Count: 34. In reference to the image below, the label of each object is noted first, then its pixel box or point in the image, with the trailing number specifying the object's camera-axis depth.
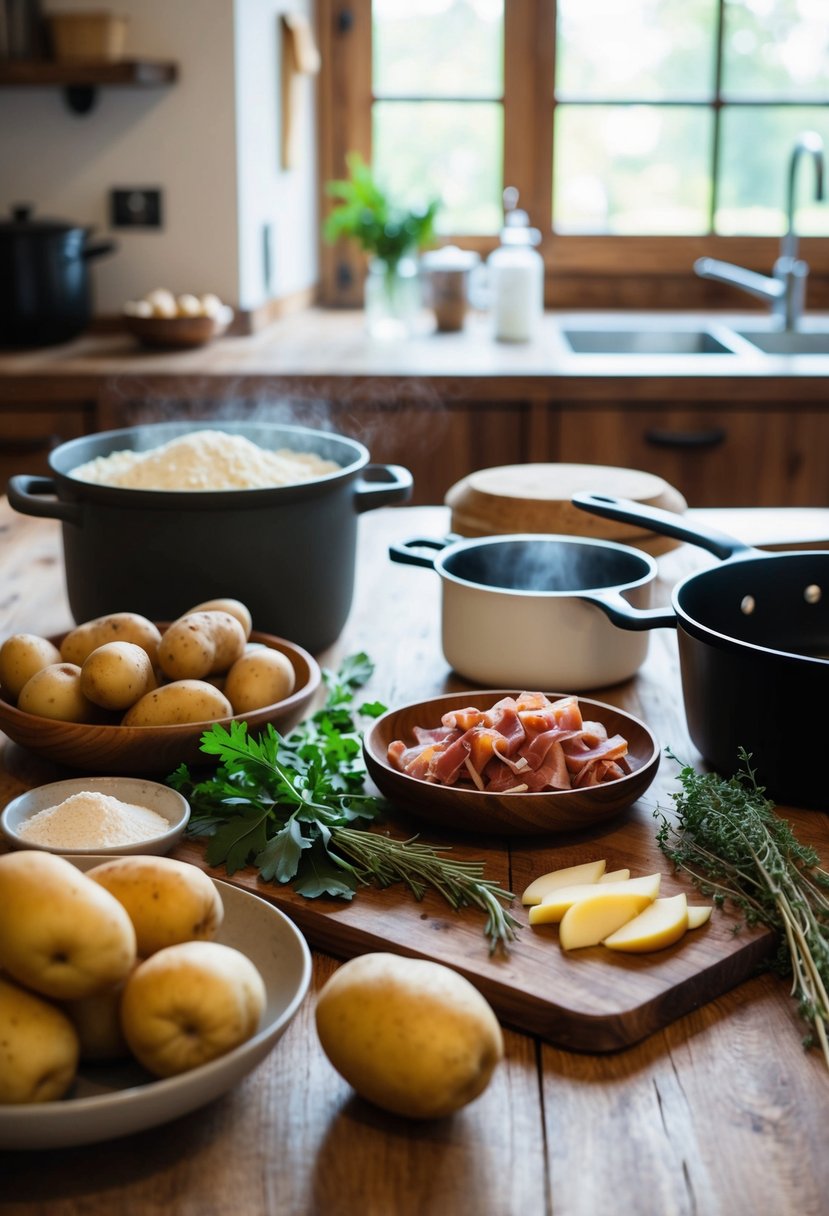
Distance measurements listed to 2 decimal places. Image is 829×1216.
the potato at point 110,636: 1.17
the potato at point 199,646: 1.15
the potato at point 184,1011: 0.67
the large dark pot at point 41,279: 2.96
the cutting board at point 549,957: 0.80
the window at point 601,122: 3.71
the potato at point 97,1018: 0.71
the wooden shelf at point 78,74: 2.98
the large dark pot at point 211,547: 1.31
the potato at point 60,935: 0.67
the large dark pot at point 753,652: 1.03
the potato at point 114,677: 1.09
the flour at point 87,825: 0.91
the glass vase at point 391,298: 3.38
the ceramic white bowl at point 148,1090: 0.65
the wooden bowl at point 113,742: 1.07
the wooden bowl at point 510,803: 0.97
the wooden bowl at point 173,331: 3.07
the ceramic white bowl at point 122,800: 0.93
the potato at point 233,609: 1.24
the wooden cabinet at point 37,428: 2.89
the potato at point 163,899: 0.74
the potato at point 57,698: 1.11
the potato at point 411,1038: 0.69
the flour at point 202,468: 1.37
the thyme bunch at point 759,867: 0.83
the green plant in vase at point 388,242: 3.37
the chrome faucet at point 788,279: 3.21
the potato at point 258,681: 1.15
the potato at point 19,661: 1.16
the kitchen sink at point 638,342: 3.55
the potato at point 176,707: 1.09
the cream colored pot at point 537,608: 1.27
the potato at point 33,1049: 0.66
